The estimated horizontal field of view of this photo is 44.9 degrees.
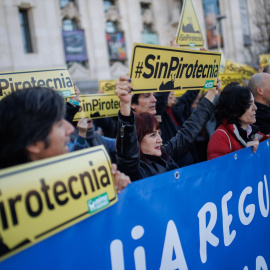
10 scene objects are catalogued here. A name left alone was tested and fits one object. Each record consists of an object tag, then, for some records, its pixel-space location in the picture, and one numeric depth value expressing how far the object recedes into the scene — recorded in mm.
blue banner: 1284
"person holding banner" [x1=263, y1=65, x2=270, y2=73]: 4464
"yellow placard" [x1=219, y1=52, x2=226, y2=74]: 6027
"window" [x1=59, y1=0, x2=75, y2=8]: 20130
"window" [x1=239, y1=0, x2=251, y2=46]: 27953
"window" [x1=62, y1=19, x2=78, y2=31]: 20203
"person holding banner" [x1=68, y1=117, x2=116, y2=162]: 2893
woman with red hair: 1714
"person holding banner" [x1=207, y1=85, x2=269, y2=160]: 2572
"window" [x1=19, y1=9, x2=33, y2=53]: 18547
